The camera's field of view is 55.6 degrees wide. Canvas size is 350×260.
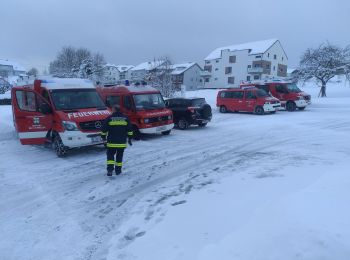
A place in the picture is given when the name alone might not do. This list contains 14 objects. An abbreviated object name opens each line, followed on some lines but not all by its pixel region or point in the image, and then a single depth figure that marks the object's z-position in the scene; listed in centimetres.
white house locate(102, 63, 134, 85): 10516
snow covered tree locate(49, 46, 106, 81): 5770
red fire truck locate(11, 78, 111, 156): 1020
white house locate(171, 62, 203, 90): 8298
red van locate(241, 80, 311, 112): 2494
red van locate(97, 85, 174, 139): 1334
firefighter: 794
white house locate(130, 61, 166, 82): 9388
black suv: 1620
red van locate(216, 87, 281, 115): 2281
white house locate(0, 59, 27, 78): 11170
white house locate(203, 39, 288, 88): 7175
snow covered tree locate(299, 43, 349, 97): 3878
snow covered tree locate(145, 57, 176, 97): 3691
